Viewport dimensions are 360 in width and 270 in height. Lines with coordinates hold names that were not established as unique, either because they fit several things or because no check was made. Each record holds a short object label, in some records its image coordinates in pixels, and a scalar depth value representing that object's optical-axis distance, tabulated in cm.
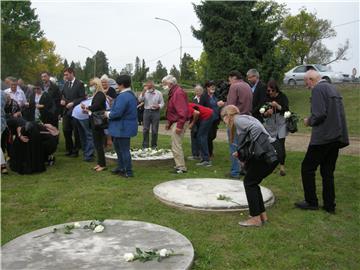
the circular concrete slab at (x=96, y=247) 425
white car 2935
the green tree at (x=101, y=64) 8312
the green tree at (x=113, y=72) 7083
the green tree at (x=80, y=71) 7981
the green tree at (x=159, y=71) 7331
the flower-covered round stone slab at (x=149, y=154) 975
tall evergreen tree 2602
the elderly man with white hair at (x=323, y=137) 593
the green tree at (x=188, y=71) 5889
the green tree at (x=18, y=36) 5338
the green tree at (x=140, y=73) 6124
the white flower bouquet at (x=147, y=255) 431
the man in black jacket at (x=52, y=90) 1063
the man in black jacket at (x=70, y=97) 1026
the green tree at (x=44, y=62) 5900
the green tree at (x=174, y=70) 7012
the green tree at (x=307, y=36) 4719
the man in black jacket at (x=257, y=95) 821
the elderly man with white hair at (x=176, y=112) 829
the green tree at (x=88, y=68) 8070
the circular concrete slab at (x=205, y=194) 618
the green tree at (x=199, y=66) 4828
